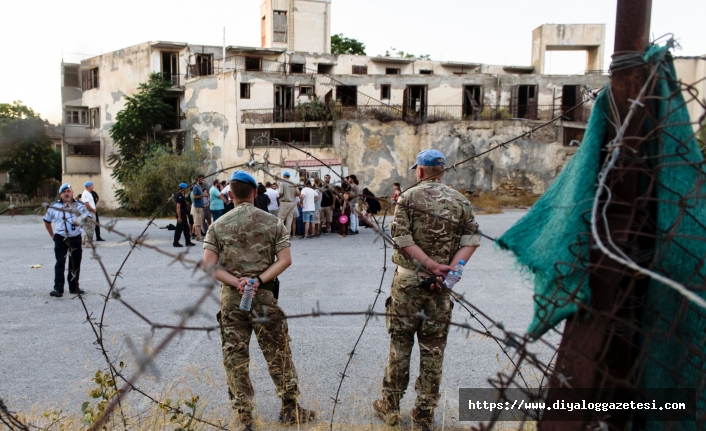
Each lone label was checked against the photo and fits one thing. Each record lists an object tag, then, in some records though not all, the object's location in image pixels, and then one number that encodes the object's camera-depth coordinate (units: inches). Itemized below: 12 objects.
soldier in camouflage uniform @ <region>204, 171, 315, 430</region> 145.3
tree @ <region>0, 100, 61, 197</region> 1469.0
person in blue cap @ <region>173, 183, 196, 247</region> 471.2
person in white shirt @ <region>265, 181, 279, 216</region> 519.3
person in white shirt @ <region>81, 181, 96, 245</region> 496.1
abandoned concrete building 1206.3
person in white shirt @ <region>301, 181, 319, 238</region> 548.7
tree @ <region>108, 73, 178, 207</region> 1241.4
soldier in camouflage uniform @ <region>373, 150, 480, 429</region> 142.0
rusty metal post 67.7
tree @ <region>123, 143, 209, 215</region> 1103.0
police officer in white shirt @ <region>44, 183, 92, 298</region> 300.4
